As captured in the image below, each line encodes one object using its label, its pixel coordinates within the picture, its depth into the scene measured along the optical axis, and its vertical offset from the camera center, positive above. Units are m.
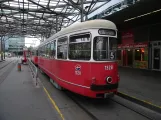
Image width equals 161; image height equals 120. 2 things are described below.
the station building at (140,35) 9.95 +2.33
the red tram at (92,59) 4.32 -0.11
